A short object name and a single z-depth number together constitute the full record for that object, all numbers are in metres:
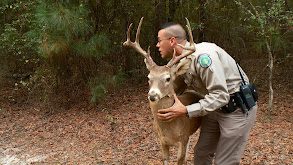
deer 2.86
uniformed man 2.58
